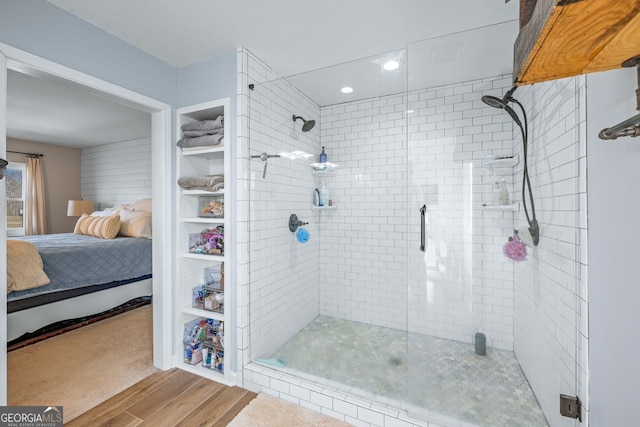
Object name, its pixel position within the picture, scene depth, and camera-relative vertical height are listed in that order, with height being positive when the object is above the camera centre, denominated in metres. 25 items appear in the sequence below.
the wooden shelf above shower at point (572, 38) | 0.47 +0.34
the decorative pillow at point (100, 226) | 3.90 -0.22
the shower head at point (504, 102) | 1.83 +0.73
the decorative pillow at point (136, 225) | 4.03 -0.21
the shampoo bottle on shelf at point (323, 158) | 2.78 +0.52
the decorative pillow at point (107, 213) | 4.46 -0.03
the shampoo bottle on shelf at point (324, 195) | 2.75 +0.15
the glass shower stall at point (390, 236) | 1.88 -0.21
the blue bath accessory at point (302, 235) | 2.62 -0.23
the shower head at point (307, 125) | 2.65 +0.82
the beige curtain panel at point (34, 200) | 5.03 +0.20
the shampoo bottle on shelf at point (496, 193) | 1.87 +0.12
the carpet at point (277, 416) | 1.69 -1.28
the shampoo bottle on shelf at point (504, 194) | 1.84 +0.11
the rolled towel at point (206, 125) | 2.14 +0.68
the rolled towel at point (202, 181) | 2.16 +0.23
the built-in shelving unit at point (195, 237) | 2.12 -0.22
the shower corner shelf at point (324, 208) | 2.75 +0.03
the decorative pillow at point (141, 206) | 4.41 +0.08
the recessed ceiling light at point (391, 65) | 2.14 +1.13
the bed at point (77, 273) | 2.65 -0.70
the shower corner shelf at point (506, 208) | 1.80 +0.02
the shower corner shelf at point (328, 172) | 2.76 +0.38
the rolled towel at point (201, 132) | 2.14 +0.62
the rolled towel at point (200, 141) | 2.12 +0.54
